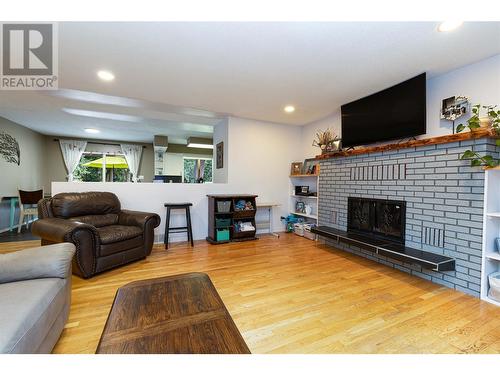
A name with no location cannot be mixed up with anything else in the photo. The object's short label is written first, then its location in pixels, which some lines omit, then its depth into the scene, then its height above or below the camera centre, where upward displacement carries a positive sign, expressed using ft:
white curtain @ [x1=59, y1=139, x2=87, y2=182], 20.93 +2.77
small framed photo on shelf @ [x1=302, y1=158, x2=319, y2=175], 13.86 +1.18
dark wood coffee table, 2.98 -2.14
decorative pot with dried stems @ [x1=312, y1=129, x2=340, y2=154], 12.63 +2.48
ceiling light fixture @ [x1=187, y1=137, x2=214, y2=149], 20.70 +3.87
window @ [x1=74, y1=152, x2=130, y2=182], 22.31 +1.41
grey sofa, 3.19 -1.96
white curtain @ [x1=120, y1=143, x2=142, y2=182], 22.95 +2.74
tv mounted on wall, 8.35 +3.02
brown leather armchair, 7.53 -1.77
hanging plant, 6.53 +1.82
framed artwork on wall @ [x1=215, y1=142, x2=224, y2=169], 14.70 +1.89
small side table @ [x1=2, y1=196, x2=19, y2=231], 14.75 -1.96
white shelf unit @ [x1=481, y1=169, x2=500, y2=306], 6.66 -1.20
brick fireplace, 6.97 -0.36
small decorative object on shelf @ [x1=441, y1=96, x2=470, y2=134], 7.74 +2.79
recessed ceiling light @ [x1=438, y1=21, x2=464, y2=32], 5.69 +4.13
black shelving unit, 12.50 -1.83
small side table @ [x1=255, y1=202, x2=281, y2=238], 14.71 -2.38
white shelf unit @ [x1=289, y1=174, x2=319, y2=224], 14.34 -0.79
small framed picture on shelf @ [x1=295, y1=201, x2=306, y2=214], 15.03 -1.51
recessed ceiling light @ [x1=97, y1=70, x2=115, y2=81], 8.45 +4.11
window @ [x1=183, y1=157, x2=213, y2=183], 24.25 +1.54
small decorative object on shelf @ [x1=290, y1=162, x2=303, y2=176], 15.17 +1.12
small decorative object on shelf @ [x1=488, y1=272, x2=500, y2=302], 6.40 -2.84
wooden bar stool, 11.75 -1.98
